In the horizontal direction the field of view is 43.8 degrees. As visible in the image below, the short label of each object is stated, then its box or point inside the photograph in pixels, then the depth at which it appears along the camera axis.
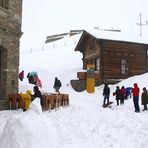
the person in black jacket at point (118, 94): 10.01
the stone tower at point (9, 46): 8.67
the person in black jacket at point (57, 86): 13.11
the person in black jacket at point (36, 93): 8.43
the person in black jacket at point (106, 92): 10.32
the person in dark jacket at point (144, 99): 8.76
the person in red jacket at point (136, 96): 8.64
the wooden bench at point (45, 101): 8.62
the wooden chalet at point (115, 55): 16.00
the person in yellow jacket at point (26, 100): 8.25
